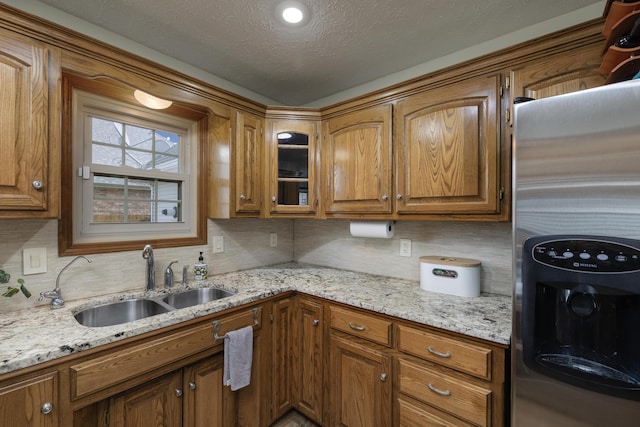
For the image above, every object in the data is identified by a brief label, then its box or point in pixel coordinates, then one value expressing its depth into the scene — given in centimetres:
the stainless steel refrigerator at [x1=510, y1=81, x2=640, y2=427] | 80
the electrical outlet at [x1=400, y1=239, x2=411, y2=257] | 206
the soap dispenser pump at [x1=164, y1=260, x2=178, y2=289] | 181
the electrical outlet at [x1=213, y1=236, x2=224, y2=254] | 217
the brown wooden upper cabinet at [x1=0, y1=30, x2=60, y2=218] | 112
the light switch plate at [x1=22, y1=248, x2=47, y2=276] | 138
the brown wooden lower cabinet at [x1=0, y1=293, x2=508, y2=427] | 106
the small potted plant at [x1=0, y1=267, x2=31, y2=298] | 121
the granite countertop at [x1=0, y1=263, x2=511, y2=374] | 105
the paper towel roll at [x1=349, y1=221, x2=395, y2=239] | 198
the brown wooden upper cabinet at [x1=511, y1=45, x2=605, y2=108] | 120
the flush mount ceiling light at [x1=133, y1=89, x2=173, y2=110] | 169
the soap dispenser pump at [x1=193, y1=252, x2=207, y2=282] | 197
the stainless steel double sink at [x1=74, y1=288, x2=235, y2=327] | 150
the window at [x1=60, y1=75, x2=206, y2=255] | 160
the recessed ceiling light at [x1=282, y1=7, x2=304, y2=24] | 145
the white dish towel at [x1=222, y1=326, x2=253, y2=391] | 151
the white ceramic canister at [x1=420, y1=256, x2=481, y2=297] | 162
